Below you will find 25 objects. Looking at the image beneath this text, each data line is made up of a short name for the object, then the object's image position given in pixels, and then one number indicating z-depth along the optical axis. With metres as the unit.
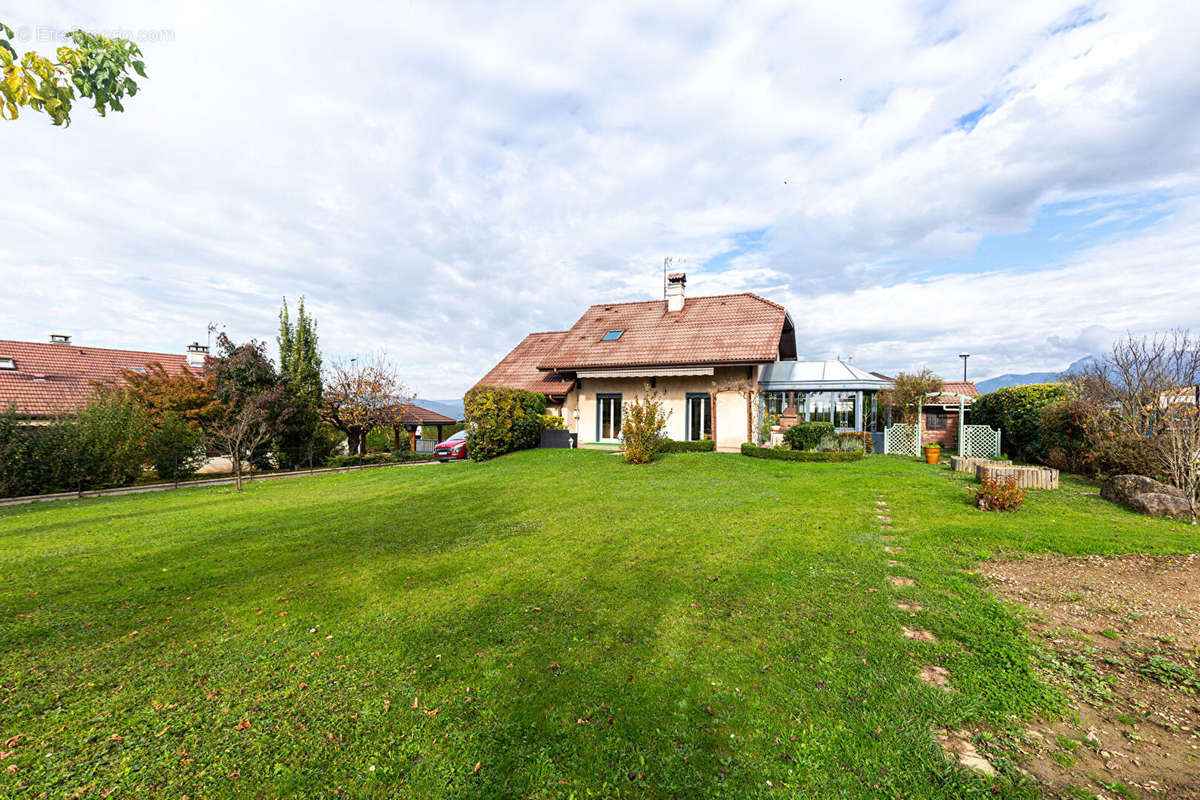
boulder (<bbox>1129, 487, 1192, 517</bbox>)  7.71
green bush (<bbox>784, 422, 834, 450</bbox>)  16.61
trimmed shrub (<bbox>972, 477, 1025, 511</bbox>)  8.30
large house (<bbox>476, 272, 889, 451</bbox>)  18.69
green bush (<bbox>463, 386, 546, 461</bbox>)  17.27
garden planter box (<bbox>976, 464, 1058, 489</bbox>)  10.13
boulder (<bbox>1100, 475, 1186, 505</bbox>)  8.12
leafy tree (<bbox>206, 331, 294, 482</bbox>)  18.53
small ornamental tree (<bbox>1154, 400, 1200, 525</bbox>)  8.00
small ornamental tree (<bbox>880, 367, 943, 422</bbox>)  24.59
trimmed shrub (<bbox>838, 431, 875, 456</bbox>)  16.98
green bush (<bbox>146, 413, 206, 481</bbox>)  15.48
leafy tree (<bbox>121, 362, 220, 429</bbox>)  17.66
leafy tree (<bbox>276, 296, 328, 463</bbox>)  20.53
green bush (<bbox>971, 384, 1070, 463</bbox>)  13.48
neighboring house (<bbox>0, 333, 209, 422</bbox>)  22.52
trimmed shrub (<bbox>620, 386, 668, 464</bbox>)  15.39
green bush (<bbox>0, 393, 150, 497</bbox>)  12.79
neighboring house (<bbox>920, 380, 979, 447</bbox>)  22.61
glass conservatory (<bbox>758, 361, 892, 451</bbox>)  18.81
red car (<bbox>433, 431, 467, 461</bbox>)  21.09
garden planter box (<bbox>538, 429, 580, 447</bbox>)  20.16
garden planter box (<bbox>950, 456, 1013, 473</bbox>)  12.78
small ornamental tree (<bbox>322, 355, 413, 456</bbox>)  24.88
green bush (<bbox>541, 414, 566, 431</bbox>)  20.61
